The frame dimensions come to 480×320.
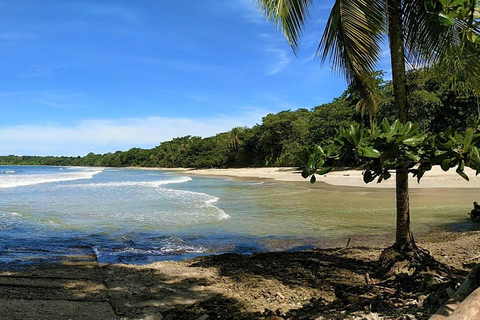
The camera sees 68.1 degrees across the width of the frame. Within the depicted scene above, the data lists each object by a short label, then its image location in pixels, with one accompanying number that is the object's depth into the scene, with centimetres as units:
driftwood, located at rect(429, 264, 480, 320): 194
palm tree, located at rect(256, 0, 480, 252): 434
